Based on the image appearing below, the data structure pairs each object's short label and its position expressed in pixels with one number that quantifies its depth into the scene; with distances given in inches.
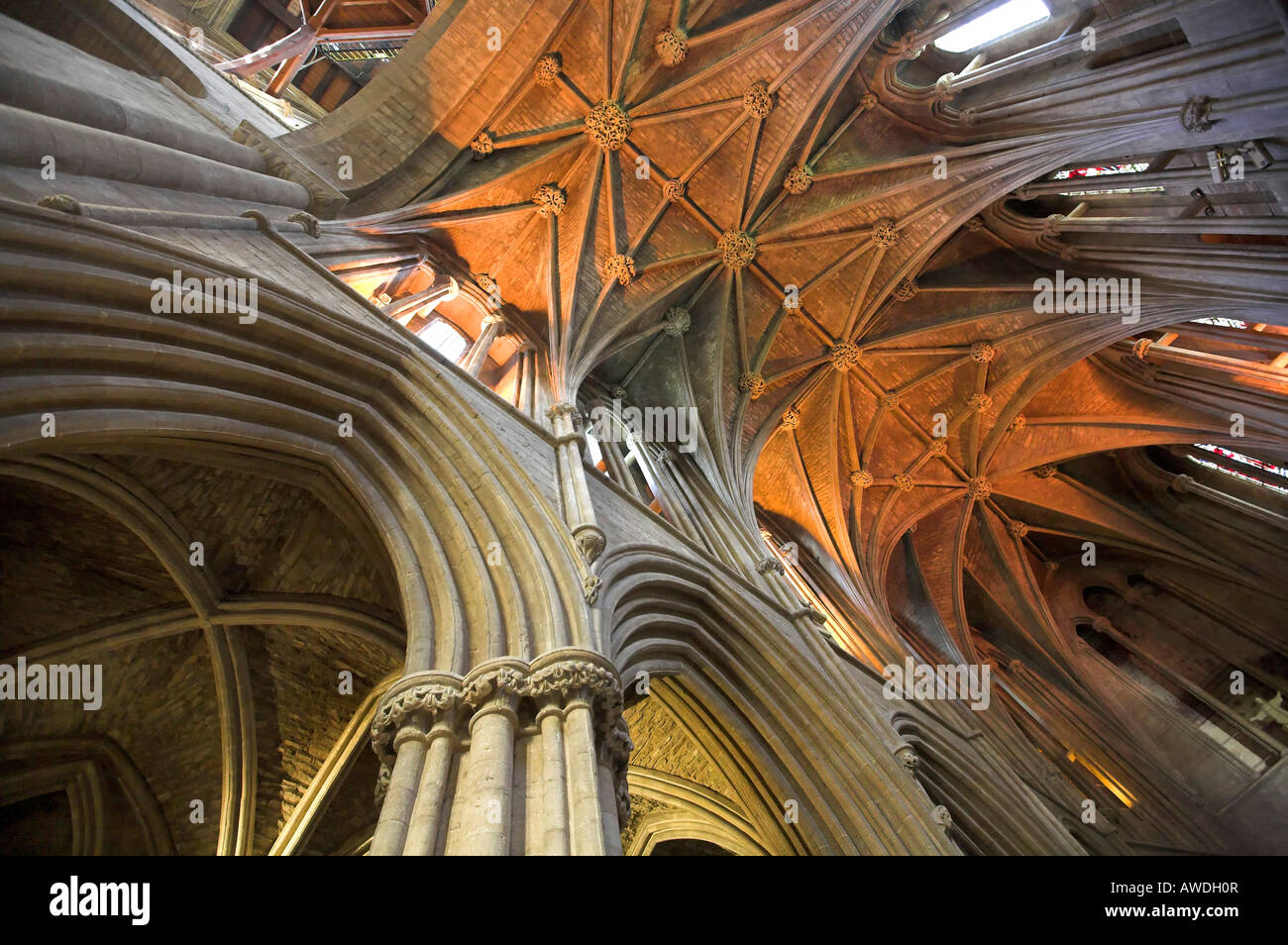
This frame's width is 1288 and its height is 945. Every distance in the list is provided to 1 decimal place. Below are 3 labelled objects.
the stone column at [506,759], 168.7
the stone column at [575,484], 255.8
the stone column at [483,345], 399.5
